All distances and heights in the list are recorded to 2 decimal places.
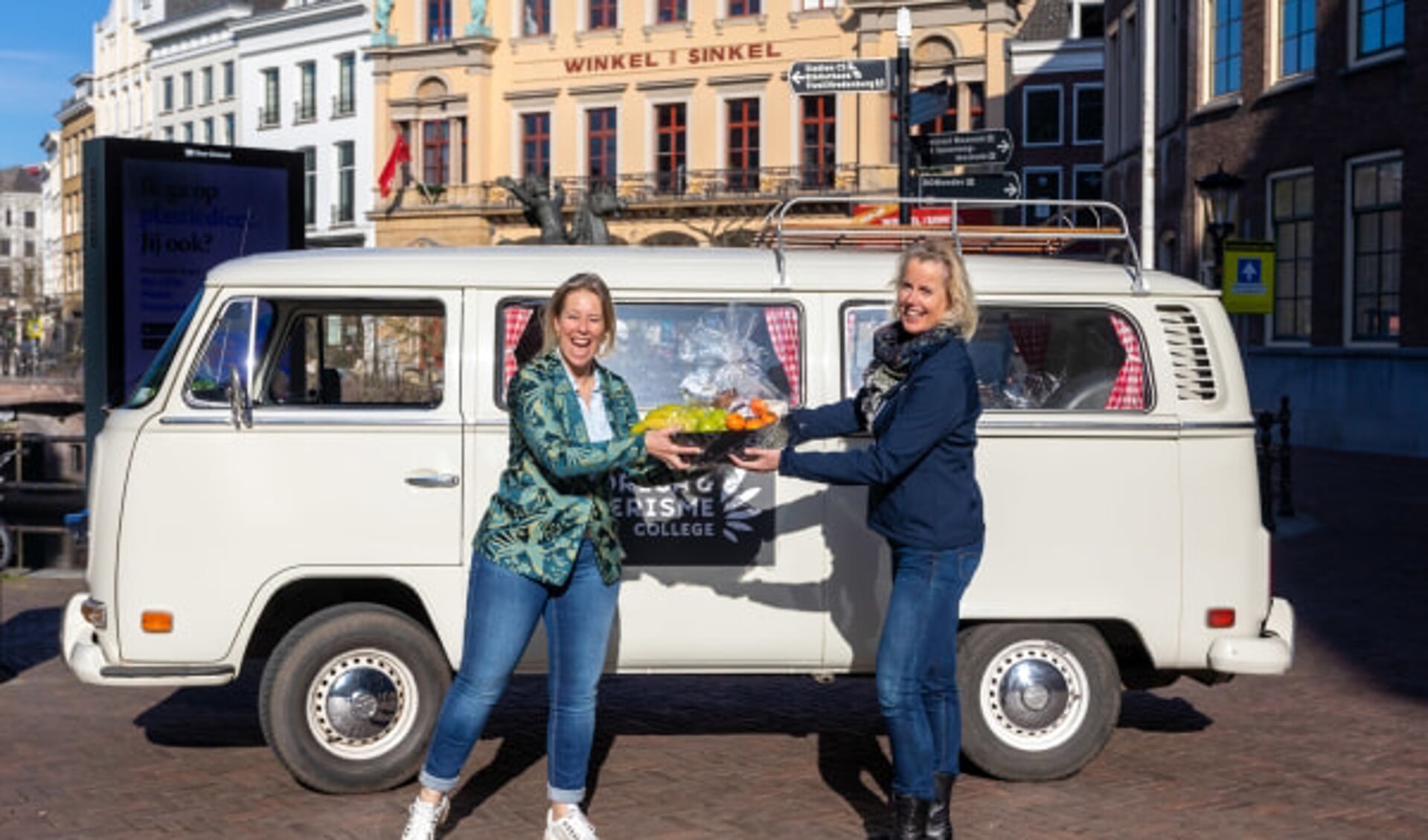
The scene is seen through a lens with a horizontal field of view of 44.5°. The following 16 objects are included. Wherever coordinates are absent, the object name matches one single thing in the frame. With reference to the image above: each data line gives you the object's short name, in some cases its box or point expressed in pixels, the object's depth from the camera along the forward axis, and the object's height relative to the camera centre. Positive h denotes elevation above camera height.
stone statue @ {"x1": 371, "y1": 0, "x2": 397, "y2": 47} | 60.38 +10.69
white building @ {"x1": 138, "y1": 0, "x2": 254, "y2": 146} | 71.06 +11.04
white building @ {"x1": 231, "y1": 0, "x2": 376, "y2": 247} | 63.91 +8.98
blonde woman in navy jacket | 5.39 -0.45
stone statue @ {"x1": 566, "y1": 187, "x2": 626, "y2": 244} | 20.17 +1.41
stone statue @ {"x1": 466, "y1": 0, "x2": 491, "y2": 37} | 58.88 +10.48
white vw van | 6.39 -0.63
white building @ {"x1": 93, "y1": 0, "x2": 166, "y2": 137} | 80.75 +12.60
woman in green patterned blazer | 5.30 -0.65
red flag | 58.84 +5.93
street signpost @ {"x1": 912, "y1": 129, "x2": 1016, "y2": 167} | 13.79 +1.53
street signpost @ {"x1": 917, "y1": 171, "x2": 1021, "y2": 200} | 13.36 +1.17
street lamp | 20.59 +1.82
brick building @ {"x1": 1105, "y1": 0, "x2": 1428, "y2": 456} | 23.84 +2.30
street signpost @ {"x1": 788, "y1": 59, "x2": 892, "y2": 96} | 13.80 +2.08
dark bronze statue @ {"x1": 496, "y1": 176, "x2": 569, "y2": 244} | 24.47 +1.82
